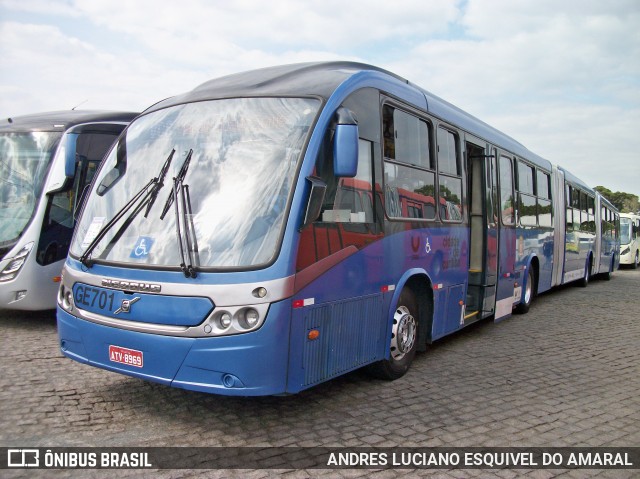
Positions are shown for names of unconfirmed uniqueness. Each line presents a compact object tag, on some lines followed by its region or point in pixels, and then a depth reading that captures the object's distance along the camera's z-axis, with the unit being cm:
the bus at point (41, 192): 832
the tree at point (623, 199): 7669
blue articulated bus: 430
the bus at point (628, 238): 2898
